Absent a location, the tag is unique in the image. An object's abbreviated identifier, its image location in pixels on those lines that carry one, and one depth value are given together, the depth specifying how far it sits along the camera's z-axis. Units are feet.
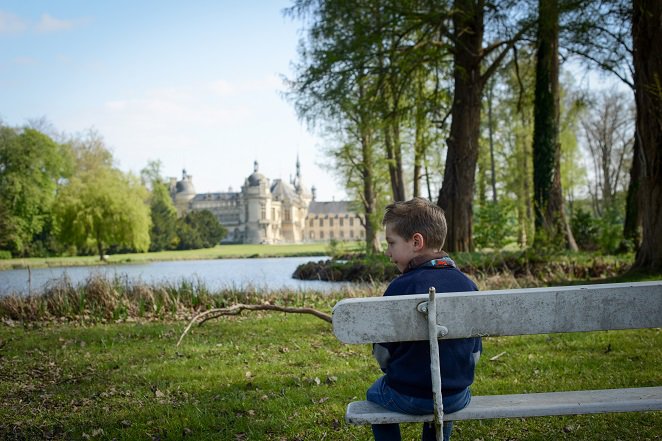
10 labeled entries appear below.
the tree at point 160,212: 175.94
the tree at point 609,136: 97.76
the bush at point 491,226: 50.67
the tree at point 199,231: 192.95
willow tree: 112.57
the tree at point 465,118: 41.01
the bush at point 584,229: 58.90
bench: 6.45
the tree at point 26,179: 118.32
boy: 7.24
